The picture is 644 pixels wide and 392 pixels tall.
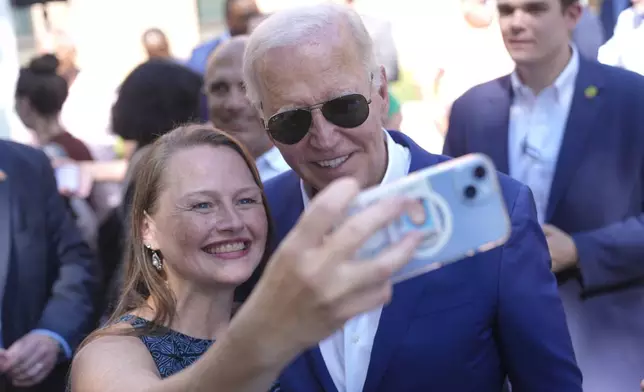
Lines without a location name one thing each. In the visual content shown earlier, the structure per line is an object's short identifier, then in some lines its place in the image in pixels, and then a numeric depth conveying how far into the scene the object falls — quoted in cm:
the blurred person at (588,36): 488
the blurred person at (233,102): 383
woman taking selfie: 123
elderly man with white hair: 207
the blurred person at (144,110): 389
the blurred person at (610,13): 572
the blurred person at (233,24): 635
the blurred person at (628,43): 402
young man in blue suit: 309
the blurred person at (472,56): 515
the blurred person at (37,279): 319
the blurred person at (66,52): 768
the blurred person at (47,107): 482
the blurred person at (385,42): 498
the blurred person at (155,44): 788
